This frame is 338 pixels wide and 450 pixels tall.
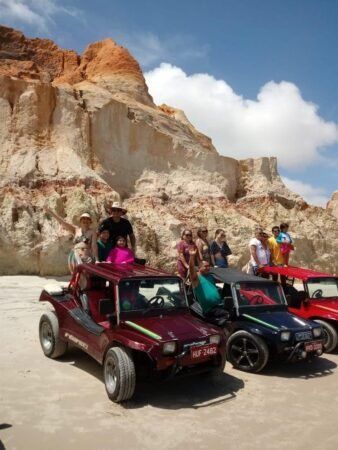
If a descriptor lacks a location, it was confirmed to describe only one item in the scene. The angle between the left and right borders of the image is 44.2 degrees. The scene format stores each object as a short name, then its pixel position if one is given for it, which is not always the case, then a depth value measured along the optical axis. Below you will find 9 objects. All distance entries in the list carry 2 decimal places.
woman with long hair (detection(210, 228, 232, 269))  9.20
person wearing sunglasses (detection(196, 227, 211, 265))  9.02
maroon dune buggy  4.54
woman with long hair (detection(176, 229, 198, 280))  8.38
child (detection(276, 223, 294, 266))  9.74
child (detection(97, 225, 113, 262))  7.67
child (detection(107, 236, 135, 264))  7.00
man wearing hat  7.79
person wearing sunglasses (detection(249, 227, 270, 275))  8.76
